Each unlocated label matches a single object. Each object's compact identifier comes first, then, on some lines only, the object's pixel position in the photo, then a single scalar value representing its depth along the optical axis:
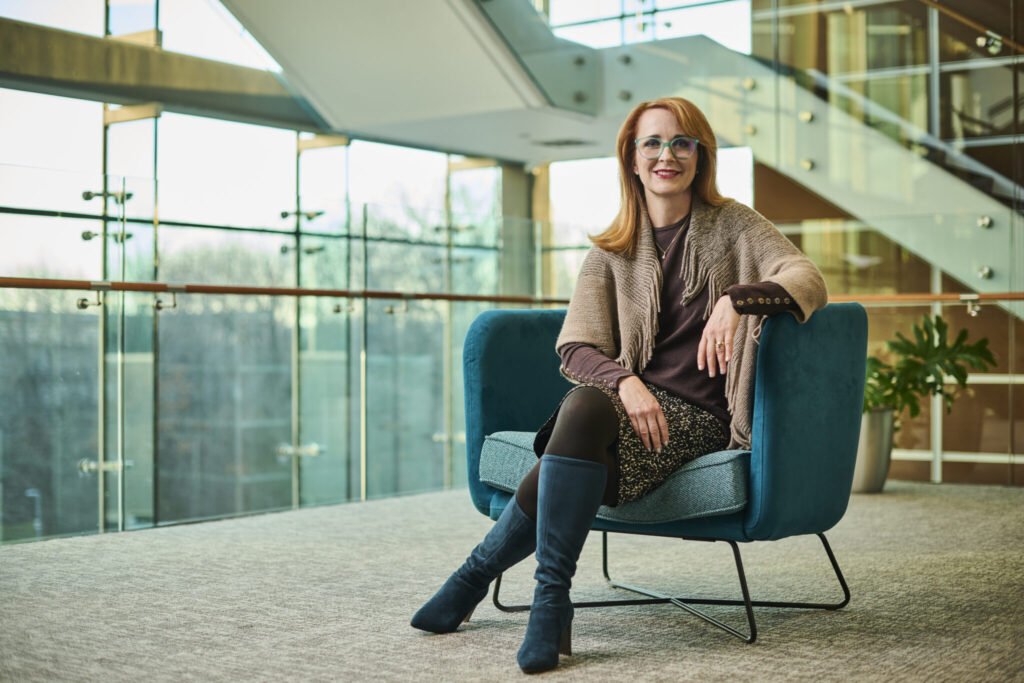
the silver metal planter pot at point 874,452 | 4.88
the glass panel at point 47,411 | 3.95
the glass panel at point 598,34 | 7.62
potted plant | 4.89
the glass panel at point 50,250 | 3.82
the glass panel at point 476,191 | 10.11
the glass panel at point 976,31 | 5.88
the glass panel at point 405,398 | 5.28
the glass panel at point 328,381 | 4.99
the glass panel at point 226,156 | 7.67
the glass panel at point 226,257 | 4.41
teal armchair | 2.18
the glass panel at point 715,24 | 6.99
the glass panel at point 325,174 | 8.65
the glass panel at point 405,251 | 5.09
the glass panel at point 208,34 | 7.68
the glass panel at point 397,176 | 9.04
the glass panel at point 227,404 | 5.18
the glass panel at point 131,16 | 7.35
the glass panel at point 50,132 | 6.80
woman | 2.06
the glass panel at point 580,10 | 7.50
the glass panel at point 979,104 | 5.88
